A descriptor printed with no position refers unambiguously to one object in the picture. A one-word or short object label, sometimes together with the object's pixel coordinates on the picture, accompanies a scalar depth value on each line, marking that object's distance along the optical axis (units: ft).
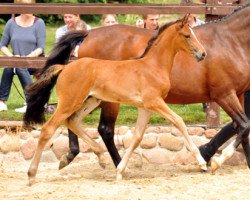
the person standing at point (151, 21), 47.67
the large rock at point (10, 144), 45.16
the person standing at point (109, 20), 49.91
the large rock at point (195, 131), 45.46
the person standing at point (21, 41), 49.10
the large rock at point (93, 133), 44.73
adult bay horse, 40.24
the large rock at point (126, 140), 45.16
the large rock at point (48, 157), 45.42
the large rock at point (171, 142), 45.09
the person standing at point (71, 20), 48.40
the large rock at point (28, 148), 45.13
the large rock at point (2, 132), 45.60
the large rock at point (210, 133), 45.64
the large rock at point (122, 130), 45.38
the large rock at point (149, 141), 45.16
